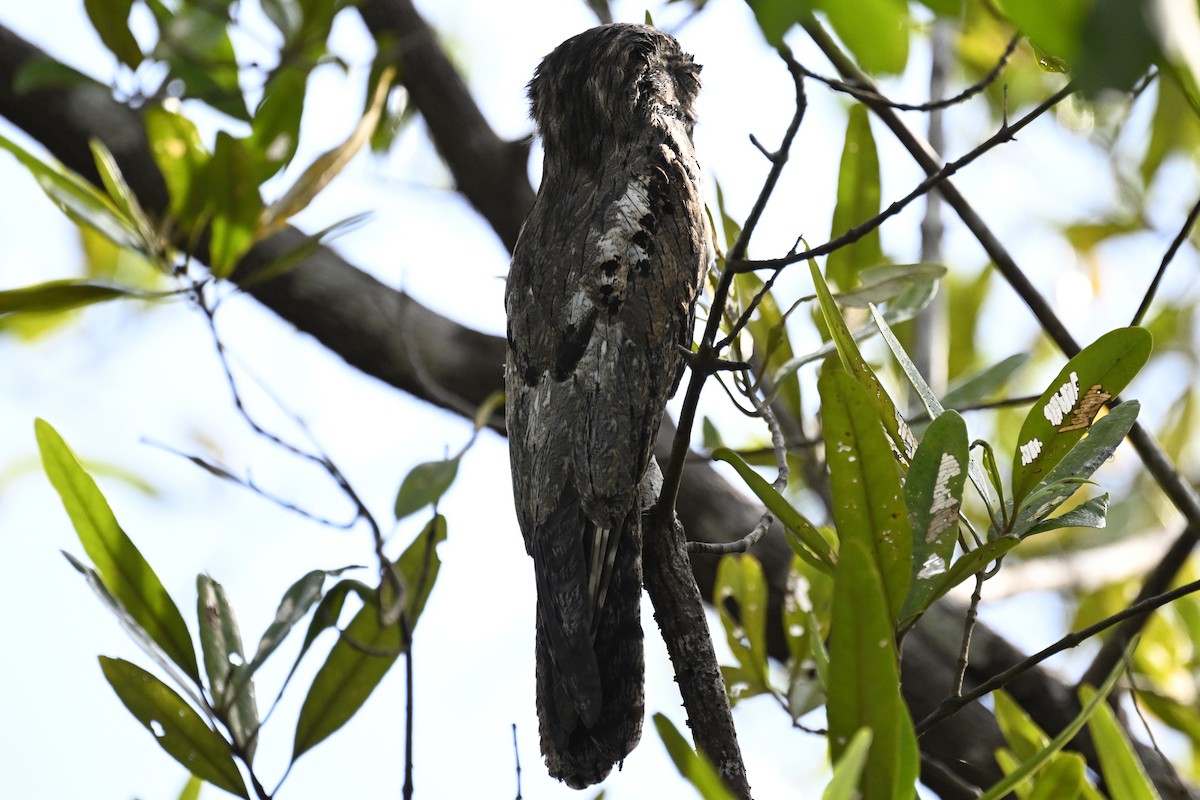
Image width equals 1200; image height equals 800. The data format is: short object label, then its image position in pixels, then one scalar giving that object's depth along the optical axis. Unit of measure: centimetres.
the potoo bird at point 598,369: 886
